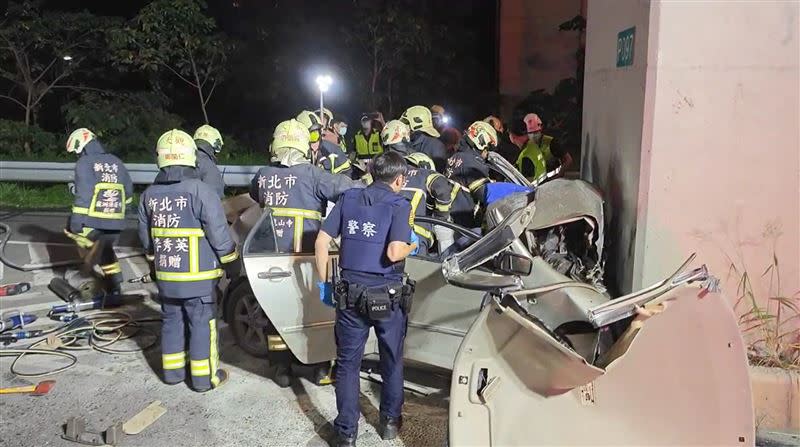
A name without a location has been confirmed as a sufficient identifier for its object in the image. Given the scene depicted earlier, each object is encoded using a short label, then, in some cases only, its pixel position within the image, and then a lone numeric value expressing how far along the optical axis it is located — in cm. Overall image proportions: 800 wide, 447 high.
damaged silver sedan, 306
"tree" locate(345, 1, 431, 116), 1557
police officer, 412
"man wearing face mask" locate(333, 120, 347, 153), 928
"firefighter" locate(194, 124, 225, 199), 696
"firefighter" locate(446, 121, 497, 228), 651
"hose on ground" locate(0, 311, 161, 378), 585
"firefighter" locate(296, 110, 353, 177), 780
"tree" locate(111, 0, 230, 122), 1446
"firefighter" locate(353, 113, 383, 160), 1031
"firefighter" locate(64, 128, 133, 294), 695
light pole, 723
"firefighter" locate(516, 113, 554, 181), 758
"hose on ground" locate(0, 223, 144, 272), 827
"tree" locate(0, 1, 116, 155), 1470
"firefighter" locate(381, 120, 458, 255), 542
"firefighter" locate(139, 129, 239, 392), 502
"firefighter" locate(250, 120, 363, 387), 537
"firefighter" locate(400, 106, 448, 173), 805
